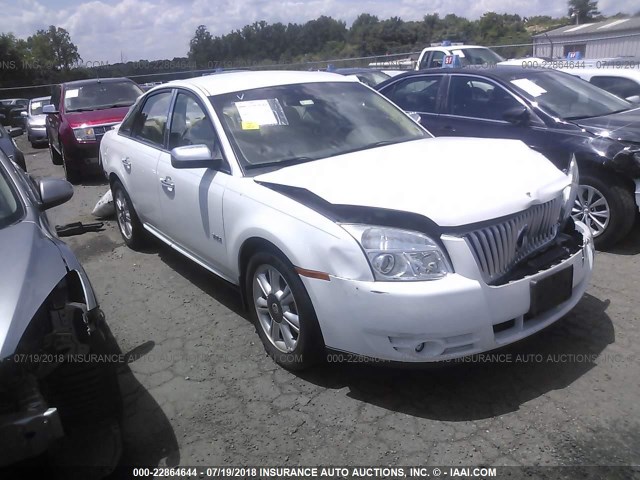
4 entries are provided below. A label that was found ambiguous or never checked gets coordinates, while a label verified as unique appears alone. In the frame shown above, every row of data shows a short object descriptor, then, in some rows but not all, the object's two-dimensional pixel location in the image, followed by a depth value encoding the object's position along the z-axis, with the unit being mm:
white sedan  2758
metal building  18797
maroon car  9555
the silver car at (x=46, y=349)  2079
